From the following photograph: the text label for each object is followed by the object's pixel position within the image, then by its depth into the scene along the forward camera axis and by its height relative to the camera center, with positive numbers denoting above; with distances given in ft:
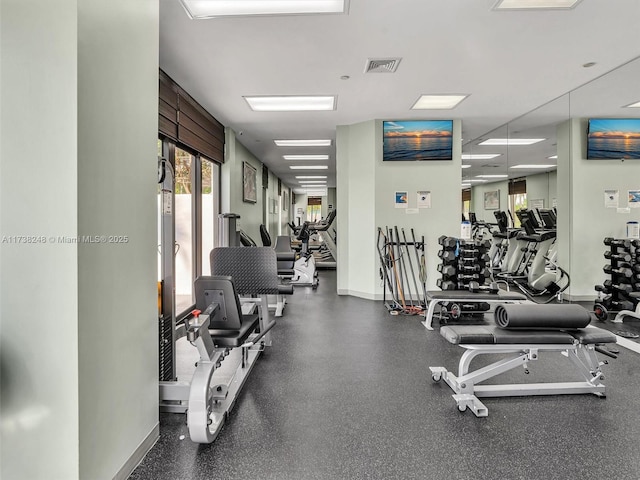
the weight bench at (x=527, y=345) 7.71 -2.41
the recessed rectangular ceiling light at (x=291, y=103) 15.28 +5.82
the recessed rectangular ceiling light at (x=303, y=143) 23.53 +6.08
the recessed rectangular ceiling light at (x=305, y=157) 29.19 +6.32
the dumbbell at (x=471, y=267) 14.67 -1.35
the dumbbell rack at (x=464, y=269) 14.51 -1.46
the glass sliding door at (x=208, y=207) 18.27 +1.39
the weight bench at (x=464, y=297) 13.28 -2.36
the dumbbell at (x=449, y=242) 14.94 -0.33
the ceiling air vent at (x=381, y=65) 11.49 +5.56
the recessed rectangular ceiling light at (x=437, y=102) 15.26 +5.86
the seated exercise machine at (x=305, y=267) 21.74 -2.04
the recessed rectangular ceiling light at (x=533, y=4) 8.52 +5.50
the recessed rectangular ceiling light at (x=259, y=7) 8.52 +5.46
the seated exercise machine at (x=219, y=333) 6.22 -2.02
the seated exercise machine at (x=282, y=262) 16.61 -1.50
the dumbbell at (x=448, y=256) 14.93 -0.91
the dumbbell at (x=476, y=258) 14.66 -0.98
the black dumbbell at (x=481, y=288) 14.30 -2.16
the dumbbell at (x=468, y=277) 14.78 -1.76
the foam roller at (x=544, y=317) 7.75 -1.79
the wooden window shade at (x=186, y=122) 12.72 +4.60
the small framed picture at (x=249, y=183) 23.17 +3.40
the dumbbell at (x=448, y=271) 14.89 -1.53
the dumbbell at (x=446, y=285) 14.93 -2.12
